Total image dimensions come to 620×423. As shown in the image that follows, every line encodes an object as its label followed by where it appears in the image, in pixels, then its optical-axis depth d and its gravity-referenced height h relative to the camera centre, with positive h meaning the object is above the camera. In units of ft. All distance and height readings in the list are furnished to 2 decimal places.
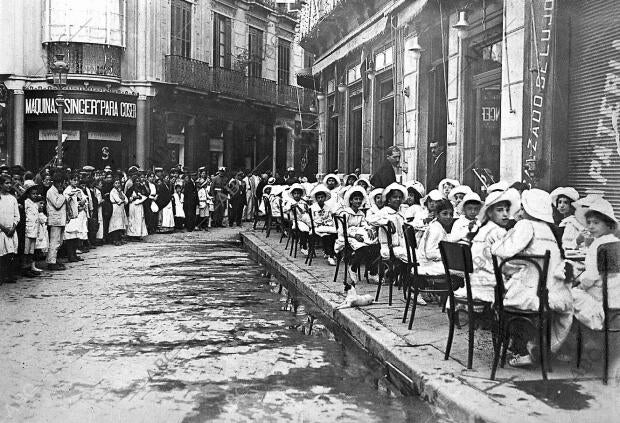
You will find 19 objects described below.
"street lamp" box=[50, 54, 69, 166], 69.15 +8.66
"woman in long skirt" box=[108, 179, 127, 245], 62.44 -1.30
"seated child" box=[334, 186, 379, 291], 35.40 -1.92
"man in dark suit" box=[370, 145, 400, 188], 47.09 +1.34
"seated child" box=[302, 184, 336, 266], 43.75 -1.17
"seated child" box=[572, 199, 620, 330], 19.44 -1.84
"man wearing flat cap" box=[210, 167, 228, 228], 84.99 +0.09
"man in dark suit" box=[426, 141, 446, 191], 51.24 +2.17
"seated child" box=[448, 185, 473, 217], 35.23 +0.26
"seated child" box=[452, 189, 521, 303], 21.98 -0.98
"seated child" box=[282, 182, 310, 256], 47.47 -0.68
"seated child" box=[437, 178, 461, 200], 40.96 +0.74
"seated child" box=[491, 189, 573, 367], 19.67 -1.73
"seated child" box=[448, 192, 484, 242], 27.45 -0.63
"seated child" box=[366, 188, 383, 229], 34.83 -0.33
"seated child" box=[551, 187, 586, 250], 27.73 -0.52
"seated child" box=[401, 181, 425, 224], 37.58 -0.18
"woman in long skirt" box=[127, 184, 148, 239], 66.26 -1.53
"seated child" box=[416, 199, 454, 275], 26.94 -1.39
